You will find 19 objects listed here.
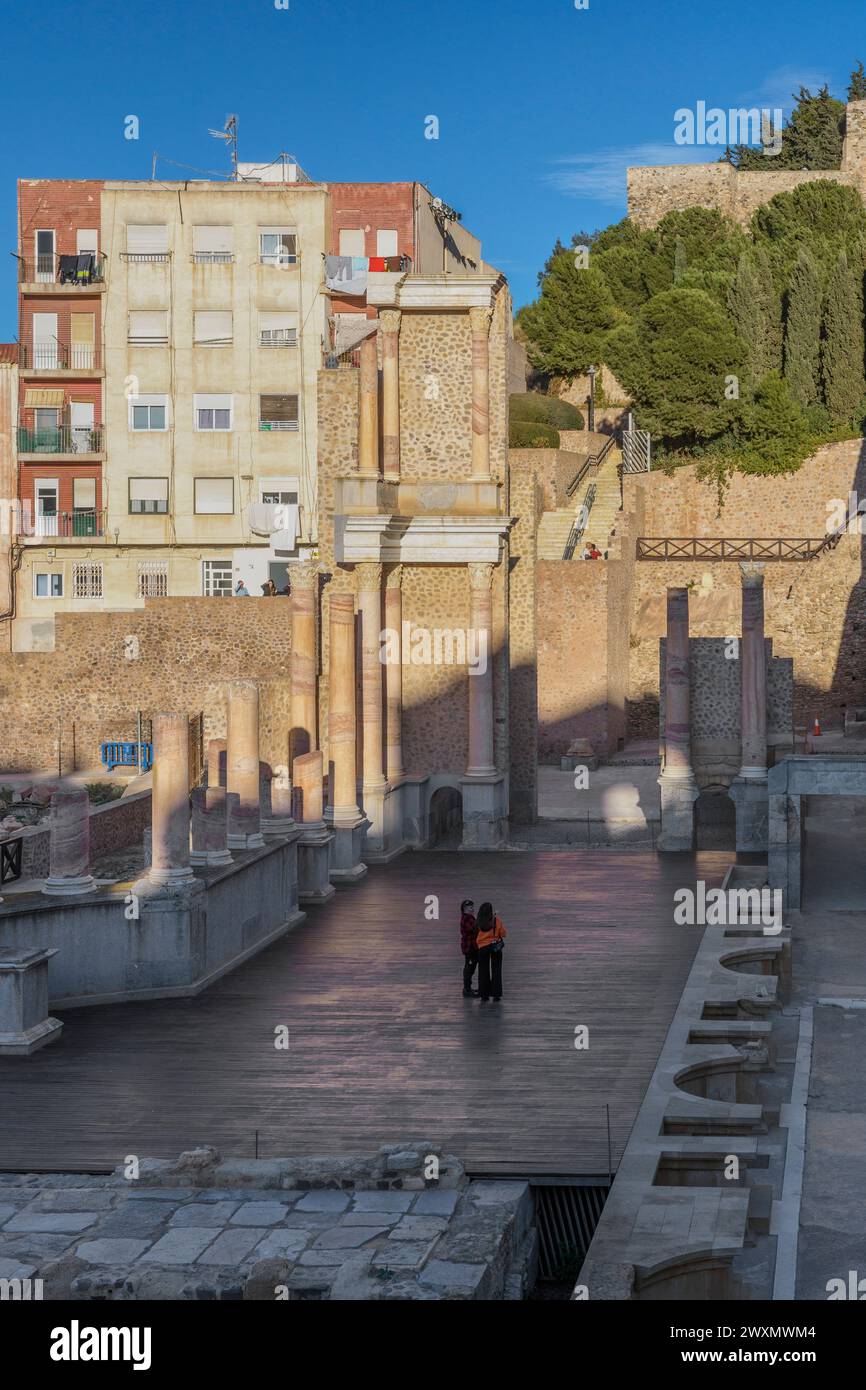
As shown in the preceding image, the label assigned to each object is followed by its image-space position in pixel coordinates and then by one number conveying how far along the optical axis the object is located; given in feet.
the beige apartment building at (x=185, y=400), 166.91
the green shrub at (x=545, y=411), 195.42
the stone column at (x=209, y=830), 67.97
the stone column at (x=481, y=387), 100.32
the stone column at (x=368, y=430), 98.94
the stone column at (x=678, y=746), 97.86
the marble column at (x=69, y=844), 60.29
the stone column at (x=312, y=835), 82.79
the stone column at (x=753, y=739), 95.25
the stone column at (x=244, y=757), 73.77
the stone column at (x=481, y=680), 99.71
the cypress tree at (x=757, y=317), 199.52
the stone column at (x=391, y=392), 100.58
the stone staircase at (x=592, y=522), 174.91
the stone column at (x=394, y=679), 101.35
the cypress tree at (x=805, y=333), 196.65
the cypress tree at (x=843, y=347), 192.95
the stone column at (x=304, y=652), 95.81
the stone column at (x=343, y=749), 90.33
